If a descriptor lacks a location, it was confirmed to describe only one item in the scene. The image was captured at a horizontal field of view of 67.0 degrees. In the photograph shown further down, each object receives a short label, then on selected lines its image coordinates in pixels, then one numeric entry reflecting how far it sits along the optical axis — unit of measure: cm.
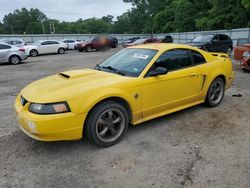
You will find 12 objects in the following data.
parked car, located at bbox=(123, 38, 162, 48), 1775
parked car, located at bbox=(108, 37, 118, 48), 2251
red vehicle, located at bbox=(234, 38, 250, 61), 897
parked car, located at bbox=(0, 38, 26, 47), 1714
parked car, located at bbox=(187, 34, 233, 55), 1184
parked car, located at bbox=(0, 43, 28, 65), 1118
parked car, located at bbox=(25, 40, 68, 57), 1619
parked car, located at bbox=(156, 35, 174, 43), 1960
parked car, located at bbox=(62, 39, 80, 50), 2223
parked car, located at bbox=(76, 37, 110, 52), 1961
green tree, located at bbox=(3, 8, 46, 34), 6423
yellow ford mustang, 256
